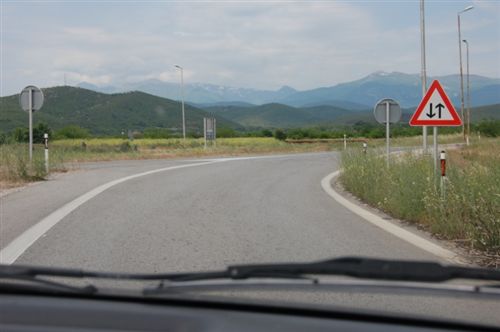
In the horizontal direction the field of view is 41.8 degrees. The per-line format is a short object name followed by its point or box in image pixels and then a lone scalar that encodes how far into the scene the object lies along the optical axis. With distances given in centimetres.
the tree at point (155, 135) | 8134
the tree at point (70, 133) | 7778
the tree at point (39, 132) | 6041
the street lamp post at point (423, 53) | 1783
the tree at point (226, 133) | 9132
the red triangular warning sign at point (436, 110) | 1280
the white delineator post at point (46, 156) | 2084
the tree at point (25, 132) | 5044
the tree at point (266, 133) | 8989
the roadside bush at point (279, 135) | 7988
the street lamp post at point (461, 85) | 4781
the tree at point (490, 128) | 6850
